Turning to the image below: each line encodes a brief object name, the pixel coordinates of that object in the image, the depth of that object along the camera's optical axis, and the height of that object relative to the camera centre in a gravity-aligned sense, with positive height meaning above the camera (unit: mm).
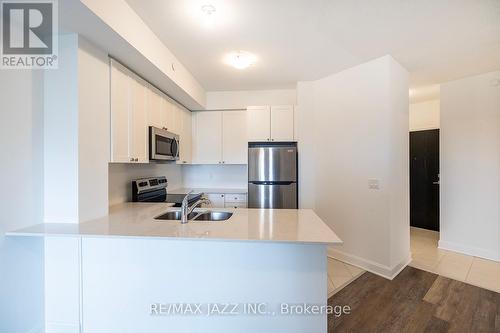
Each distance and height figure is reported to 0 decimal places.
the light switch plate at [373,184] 2756 -225
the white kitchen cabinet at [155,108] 2566 +665
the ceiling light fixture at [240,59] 2583 +1239
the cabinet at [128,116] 1969 +459
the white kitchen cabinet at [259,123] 3598 +659
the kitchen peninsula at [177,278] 1461 -729
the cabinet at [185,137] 3531 +446
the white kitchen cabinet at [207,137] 3979 +486
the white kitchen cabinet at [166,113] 2925 +680
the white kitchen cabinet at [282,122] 3580 +668
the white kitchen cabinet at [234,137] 3938 +479
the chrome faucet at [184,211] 1741 -347
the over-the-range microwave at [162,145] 2523 +243
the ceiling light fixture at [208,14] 1772 +1222
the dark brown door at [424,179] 4402 -282
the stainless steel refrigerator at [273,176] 3389 -160
